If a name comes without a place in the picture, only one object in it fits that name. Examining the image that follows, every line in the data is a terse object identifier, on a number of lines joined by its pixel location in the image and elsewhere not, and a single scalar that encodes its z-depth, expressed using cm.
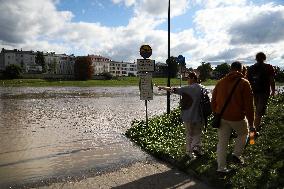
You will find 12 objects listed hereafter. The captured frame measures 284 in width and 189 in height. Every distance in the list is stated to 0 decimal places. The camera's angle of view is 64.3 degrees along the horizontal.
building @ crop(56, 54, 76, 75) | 10519
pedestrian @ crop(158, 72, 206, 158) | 459
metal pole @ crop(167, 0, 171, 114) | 983
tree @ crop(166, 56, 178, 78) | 7566
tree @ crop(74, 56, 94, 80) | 6481
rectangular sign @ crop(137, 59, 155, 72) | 736
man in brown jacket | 373
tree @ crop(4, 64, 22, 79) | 6097
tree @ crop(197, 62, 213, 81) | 6650
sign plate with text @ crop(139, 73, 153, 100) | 745
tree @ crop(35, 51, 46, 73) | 8287
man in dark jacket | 537
